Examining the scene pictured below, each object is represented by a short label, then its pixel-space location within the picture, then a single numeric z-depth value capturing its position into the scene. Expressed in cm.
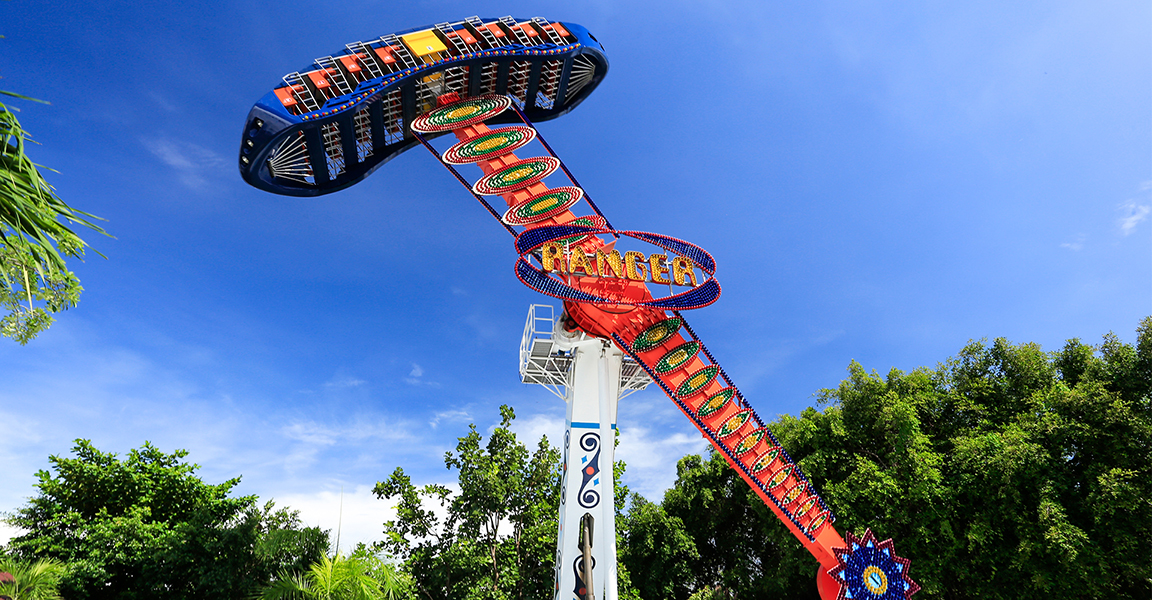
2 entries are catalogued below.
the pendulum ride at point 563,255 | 1603
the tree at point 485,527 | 2038
